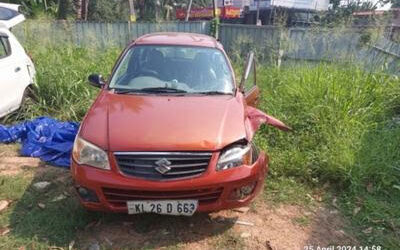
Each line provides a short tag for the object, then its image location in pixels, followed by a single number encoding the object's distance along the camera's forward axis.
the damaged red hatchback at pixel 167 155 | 2.77
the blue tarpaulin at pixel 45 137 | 4.59
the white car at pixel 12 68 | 5.37
